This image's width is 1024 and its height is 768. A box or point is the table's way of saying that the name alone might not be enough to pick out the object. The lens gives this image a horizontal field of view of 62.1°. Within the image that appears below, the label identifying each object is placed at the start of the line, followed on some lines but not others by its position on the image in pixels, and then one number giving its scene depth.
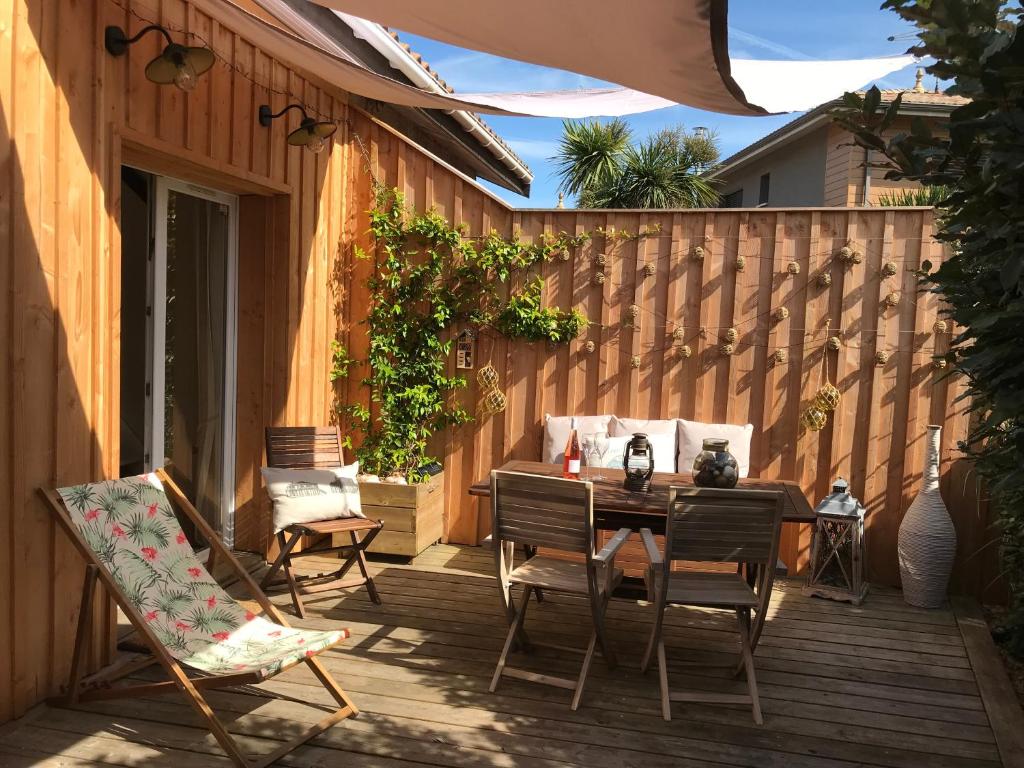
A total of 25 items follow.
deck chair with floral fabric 3.02
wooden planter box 5.66
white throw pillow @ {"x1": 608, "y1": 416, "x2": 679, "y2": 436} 5.77
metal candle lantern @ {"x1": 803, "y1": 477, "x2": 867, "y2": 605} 5.18
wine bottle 4.63
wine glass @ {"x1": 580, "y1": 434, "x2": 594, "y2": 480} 5.63
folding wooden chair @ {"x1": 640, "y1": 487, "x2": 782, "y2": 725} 3.50
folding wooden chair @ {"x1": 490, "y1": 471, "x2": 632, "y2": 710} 3.60
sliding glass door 4.46
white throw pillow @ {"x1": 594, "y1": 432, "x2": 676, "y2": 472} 5.60
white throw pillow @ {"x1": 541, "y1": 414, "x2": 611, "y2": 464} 5.89
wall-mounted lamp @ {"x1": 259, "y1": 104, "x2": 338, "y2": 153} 4.86
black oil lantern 4.43
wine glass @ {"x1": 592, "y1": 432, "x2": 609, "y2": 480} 5.63
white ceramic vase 5.13
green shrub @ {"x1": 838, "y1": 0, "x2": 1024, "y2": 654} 1.53
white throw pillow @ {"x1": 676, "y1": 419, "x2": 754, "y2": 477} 5.63
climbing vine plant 5.90
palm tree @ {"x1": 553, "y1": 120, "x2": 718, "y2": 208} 14.53
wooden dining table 4.01
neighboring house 12.12
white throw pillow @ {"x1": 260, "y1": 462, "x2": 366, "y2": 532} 4.61
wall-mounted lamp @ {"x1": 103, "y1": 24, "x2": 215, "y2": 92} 3.56
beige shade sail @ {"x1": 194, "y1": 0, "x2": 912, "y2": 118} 2.69
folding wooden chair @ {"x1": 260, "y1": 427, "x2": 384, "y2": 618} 4.55
